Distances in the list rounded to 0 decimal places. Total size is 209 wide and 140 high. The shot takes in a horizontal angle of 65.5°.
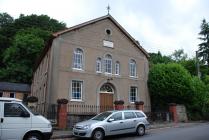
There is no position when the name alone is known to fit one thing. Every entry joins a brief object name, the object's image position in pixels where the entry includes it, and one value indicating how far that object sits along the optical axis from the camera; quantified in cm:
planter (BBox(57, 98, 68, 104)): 1070
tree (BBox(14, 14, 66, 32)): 3340
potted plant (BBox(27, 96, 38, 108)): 1066
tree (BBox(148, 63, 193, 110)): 1549
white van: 657
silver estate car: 840
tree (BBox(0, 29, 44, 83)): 2827
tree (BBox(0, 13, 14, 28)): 3563
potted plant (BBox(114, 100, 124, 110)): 1251
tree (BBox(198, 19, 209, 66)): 2818
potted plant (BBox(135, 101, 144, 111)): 1326
